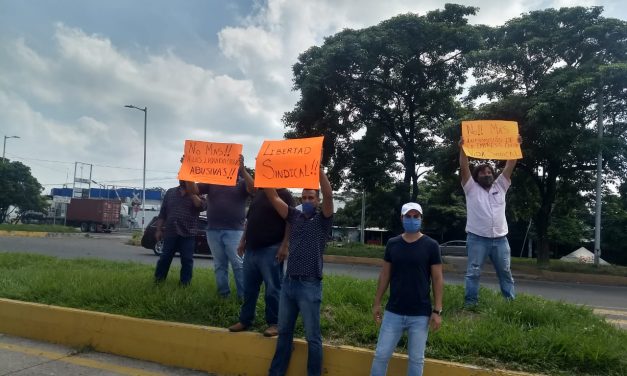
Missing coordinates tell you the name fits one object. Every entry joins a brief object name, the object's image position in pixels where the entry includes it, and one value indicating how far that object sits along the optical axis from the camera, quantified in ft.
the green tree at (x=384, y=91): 65.16
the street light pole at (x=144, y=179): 98.00
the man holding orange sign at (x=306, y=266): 13.14
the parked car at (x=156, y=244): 51.70
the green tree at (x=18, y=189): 130.31
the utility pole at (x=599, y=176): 52.22
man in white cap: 11.91
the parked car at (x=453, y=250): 79.52
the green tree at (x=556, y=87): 49.26
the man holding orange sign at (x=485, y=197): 17.72
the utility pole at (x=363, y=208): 105.70
